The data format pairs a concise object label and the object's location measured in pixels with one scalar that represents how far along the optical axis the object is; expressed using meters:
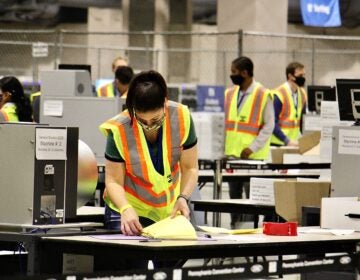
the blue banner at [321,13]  25.80
